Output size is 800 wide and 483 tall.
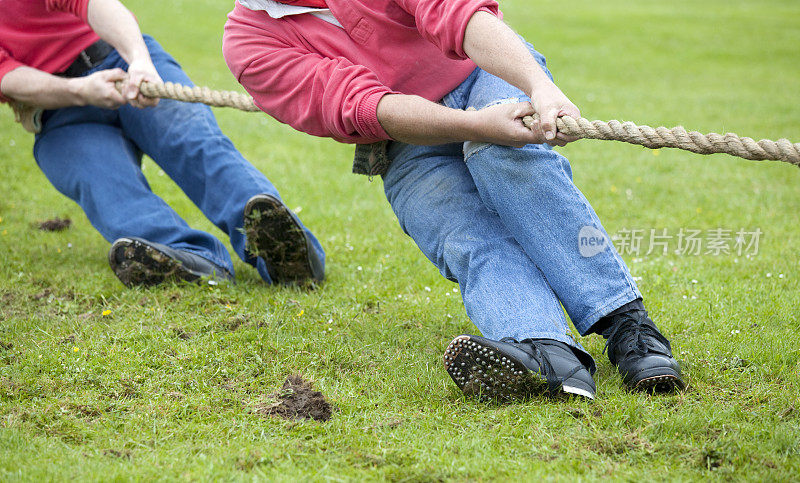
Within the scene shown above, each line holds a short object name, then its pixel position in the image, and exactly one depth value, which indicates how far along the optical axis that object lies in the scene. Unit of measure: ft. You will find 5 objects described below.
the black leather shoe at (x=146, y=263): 22.41
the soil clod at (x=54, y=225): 30.22
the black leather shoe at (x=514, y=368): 15.06
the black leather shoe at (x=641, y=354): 16.01
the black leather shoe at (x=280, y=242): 21.81
